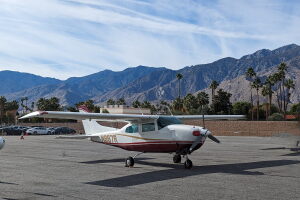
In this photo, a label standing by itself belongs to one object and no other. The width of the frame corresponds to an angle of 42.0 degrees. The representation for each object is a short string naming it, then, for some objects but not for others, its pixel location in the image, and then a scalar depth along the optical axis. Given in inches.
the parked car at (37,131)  2625.5
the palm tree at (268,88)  4333.2
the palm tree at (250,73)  4514.3
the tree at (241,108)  4721.7
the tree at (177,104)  5224.4
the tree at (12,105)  6370.1
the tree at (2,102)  5574.3
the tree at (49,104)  5373.0
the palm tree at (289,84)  4886.8
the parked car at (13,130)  2731.3
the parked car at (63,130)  2811.5
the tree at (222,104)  4264.3
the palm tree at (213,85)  5049.2
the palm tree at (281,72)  4291.3
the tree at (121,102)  7293.8
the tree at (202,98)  4589.1
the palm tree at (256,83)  4574.8
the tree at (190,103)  4940.0
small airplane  655.1
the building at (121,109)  4344.0
